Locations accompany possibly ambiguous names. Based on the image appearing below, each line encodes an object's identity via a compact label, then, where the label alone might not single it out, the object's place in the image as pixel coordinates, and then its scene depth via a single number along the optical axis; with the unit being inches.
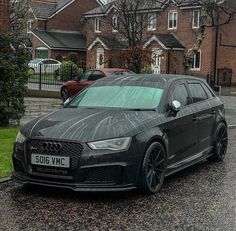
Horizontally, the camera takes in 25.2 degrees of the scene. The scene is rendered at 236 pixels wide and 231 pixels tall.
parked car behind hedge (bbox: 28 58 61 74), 1651.8
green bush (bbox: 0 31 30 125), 476.4
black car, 244.1
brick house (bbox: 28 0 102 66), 2209.6
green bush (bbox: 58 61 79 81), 1299.2
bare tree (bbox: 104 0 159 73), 1090.1
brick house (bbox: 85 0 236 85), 1668.9
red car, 864.9
